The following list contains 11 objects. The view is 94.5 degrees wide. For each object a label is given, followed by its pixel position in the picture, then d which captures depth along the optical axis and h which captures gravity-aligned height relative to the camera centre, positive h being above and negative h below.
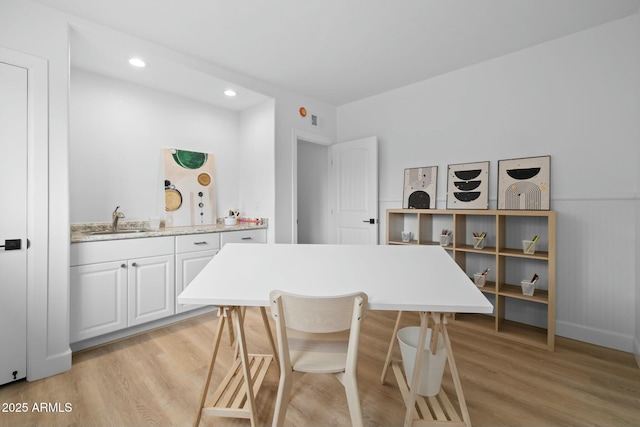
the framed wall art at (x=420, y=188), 3.43 +0.30
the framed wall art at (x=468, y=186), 3.05 +0.29
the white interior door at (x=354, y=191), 3.87 +0.29
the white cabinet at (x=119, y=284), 2.32 -0.64
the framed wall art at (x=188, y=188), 3.38 +0.28
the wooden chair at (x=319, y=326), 1.20 -0.48
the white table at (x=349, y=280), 1.27 -0.34
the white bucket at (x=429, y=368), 1.75 -0.93
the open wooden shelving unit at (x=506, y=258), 2.49 -0.44
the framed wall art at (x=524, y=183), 2.69 +0.29
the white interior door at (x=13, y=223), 1.90 -0.09
